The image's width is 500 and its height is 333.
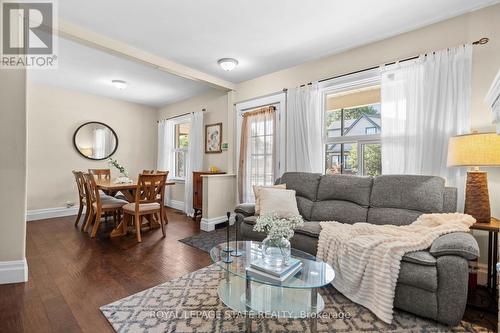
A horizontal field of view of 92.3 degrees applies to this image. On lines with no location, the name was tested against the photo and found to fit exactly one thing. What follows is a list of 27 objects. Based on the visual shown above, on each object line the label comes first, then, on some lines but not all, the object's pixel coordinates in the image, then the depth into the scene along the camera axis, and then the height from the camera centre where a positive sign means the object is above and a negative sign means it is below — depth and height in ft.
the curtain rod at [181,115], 18.35 +3.85
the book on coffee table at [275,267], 4.88 -2.17
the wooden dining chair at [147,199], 11.21 -1.71
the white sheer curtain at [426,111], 7.74 +1.94
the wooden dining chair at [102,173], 16.38 -0.66
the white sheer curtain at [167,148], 19.88 +1.35
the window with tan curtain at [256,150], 13.16 +0.84
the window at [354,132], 10.11 +1.50
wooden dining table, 11.61 -1.29
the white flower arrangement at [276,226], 5.28 -1.36
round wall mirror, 16.90 +1.68
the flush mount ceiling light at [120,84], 14.47 +4.86
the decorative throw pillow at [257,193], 9.69 -1.17
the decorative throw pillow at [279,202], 9.22 -1.43
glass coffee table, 4.87 -3.02
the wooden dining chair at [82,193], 12.71 -1.63
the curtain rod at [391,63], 7.58 +4.01
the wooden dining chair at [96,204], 11.48 -2.03
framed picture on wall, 15.97 +1.82
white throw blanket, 5.63 -2.19
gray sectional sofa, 5.25 -1.73
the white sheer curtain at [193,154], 16.80 +0.76
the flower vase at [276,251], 5.37 -1.99
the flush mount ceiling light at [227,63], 11.42 +4.87
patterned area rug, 5.27 -3.57
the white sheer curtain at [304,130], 11.18 +1.71
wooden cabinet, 15.27 -1.64
